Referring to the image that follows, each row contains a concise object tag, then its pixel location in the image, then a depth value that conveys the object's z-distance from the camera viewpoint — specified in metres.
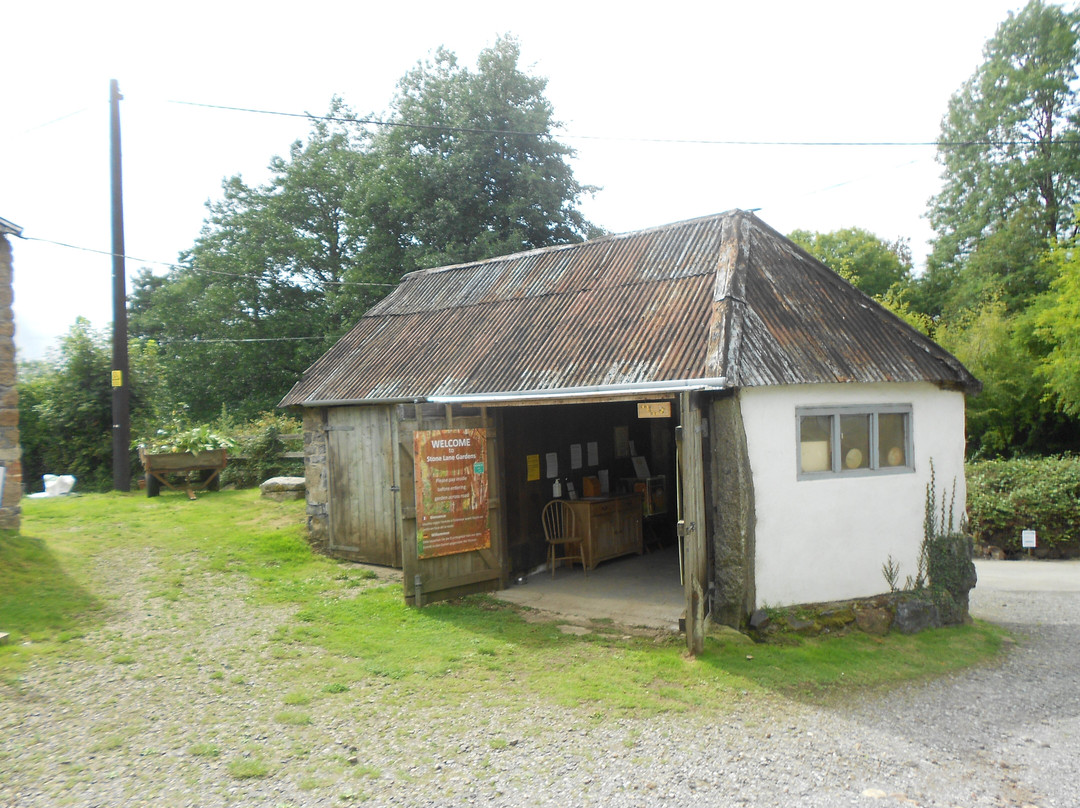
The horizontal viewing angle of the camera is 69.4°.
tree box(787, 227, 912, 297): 39.12
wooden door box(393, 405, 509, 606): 9.40
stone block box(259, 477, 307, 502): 14.50
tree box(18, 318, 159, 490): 16.03
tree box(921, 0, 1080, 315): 27.58
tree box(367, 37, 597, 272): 22.70
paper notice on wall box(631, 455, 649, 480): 13.35
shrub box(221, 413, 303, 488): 16.97
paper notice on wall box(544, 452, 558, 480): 11.64
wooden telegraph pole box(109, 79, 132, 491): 14.45
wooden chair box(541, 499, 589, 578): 11.24
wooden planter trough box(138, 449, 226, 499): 14.08
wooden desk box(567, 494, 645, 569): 11.38
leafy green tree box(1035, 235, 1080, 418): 19.61
